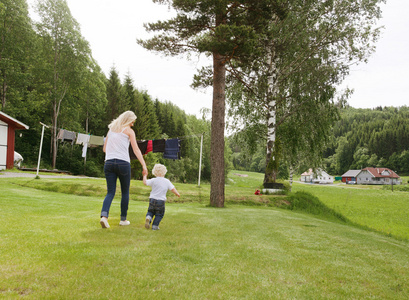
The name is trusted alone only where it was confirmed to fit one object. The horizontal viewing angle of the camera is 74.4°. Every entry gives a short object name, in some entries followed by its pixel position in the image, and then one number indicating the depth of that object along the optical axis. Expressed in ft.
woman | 15.47
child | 16.28
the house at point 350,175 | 340.59
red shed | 81.82
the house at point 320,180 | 345.86
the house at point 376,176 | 308.60
